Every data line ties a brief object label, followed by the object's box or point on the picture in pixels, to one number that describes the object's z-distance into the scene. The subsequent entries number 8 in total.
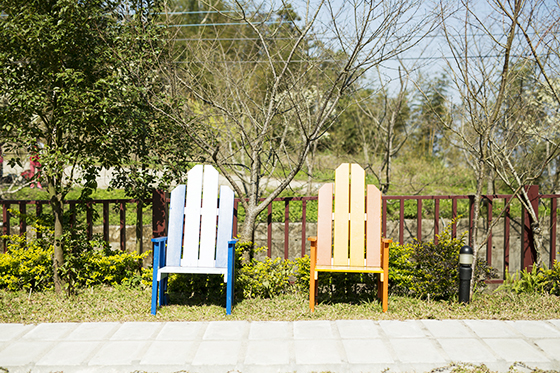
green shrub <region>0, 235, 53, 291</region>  4.27
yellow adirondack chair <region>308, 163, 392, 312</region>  3.95
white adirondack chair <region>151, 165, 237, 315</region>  3.90
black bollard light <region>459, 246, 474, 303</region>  3.89
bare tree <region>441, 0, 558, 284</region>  3.71
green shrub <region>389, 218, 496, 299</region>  4.06
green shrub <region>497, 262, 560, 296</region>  4.29
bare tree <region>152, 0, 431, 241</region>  3.92
